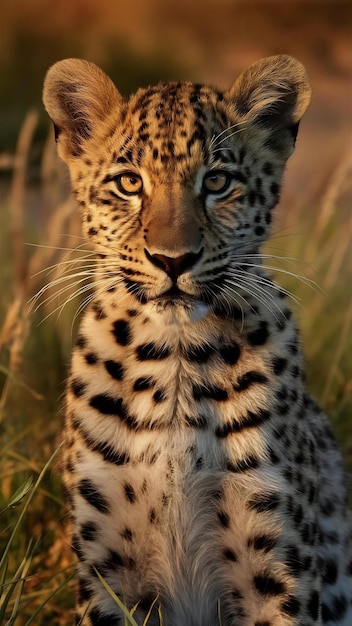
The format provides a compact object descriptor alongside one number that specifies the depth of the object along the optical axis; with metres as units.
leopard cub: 6.71
